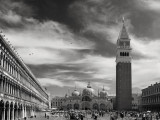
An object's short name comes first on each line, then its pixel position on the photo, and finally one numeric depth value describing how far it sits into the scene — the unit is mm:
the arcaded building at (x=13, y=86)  19276
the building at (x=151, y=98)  52498
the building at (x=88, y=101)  86779
